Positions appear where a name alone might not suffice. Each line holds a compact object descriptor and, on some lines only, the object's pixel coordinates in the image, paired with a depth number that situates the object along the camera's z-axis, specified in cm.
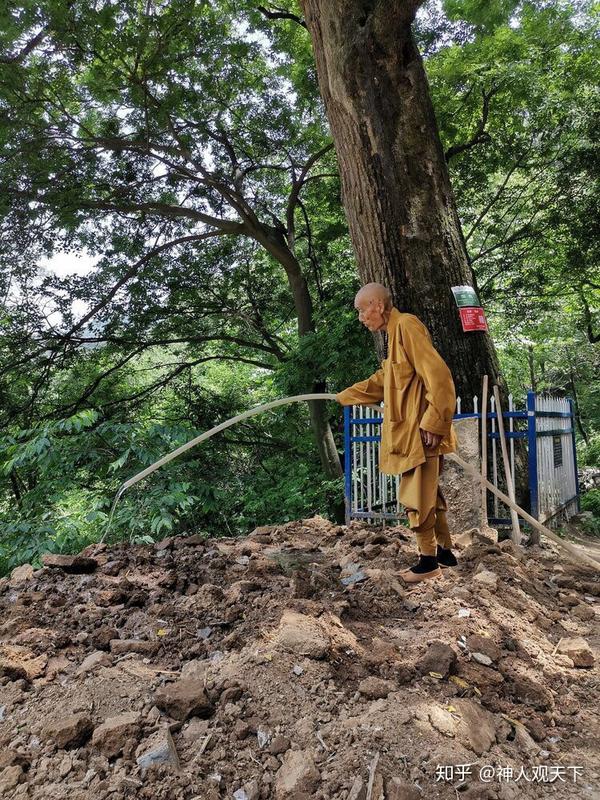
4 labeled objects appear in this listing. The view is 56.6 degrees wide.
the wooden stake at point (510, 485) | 479
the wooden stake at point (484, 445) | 466
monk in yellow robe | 325
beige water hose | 339
